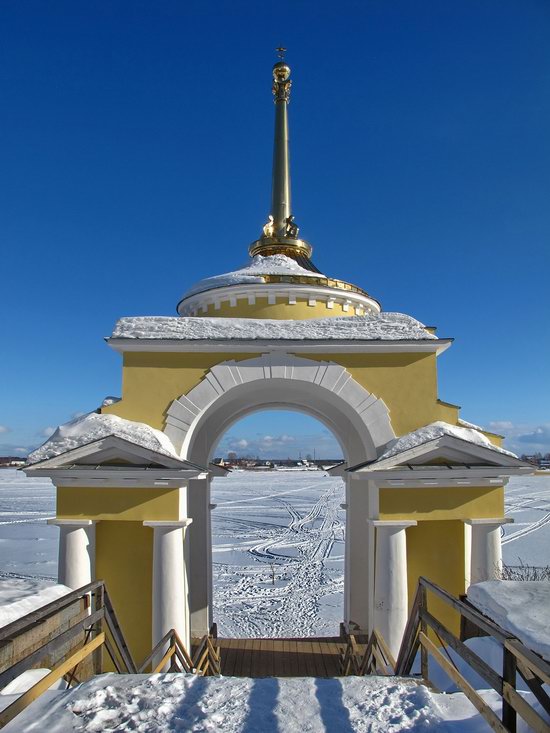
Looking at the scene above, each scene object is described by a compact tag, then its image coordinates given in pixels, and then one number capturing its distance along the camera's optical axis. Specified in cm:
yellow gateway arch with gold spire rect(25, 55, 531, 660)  696
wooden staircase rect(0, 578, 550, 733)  266
